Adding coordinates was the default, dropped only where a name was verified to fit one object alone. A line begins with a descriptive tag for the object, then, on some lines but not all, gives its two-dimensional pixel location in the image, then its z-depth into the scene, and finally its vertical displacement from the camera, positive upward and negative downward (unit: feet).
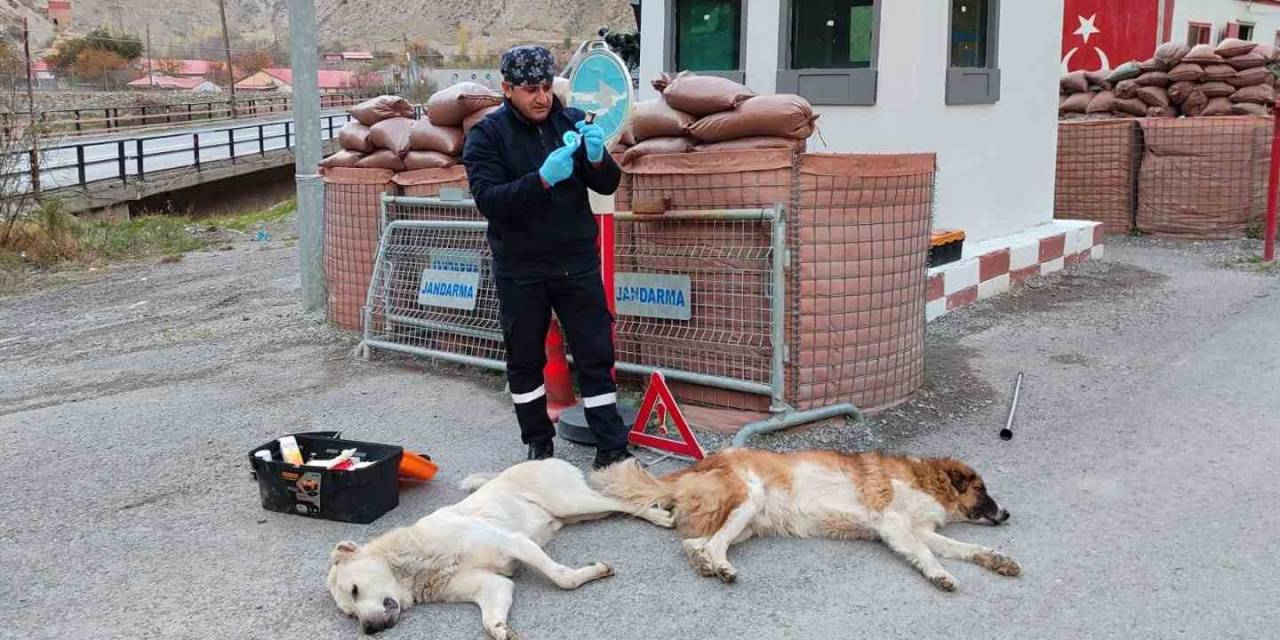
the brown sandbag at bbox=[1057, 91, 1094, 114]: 42.60 +1.91
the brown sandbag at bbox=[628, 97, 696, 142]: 18.34 +0.50
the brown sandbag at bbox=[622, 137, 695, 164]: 18.33 +0.03
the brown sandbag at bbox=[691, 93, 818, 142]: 17.01 +0.48
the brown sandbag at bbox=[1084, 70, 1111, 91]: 42.63 +2.86
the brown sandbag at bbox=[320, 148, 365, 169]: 24.71 -0.29
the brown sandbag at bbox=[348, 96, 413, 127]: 24.68 +0.90
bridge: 49.16 -1.29
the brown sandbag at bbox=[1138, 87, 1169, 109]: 40.01 +2.04
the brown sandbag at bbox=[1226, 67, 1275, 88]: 39.09 +2.72
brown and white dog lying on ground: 12.89 -4.41
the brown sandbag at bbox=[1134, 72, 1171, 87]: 40.16 +2.71
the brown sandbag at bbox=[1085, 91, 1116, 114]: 41.50 +1.88
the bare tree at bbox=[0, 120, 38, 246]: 42.22 -1.10
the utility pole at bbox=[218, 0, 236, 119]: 162.24 +17.39
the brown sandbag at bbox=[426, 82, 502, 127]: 21.99 +0.99
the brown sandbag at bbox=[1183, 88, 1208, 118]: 39.37 +1.79
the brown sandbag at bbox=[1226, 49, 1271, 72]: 39.19 +3.36
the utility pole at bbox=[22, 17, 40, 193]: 43.88 -0.21
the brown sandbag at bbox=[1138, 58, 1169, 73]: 40.50 +3.30
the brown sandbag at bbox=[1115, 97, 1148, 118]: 40.52 +1.68
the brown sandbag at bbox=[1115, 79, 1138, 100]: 40.83 +2.38
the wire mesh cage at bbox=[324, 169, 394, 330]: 24.16 -2.05
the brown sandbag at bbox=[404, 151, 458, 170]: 22.62 -0.26
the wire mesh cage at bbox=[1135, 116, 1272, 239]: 37.42 -0.92
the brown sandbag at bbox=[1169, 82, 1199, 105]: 39.58 +2.28
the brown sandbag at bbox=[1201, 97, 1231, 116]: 39.04 +1.61
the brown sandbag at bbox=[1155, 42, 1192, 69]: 40.27 +3.79
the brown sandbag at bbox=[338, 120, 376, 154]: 24.53 +0.21
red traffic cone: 18.56 -4.05
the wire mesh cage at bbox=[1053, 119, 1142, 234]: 39.22 -0.87
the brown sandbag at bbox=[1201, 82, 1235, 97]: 39.14 +2.30
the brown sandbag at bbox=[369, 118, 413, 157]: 23.52 +0.30
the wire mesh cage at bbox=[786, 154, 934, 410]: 17.10 -2.09
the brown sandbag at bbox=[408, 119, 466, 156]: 22.53 +0.22
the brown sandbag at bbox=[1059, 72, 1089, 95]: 43.19 +2.78
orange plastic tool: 14.94 -4.63
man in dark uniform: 14.57 -1.25
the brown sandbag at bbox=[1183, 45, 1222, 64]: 39.65 +3.58
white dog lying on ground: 11.21 -4.67
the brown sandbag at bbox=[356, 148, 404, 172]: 23.77 -0.30
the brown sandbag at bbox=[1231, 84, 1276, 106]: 38.81 +2.06
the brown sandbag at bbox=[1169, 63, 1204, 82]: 39.34 +2.92
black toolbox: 13.80 -4.60
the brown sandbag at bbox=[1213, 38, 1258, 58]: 39.78 +3.92
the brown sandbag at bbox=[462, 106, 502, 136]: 22.09 +0.62
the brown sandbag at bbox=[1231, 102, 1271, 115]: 38.68 +1.53
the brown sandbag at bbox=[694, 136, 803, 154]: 17.10 +0.07
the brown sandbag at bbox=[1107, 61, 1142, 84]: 41.57 +3.11
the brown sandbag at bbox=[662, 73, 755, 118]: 17.76 +0.93
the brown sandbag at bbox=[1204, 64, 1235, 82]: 39.11 +2.91
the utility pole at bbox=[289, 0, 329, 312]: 25.82 +0.43
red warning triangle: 15.84 -4.31
